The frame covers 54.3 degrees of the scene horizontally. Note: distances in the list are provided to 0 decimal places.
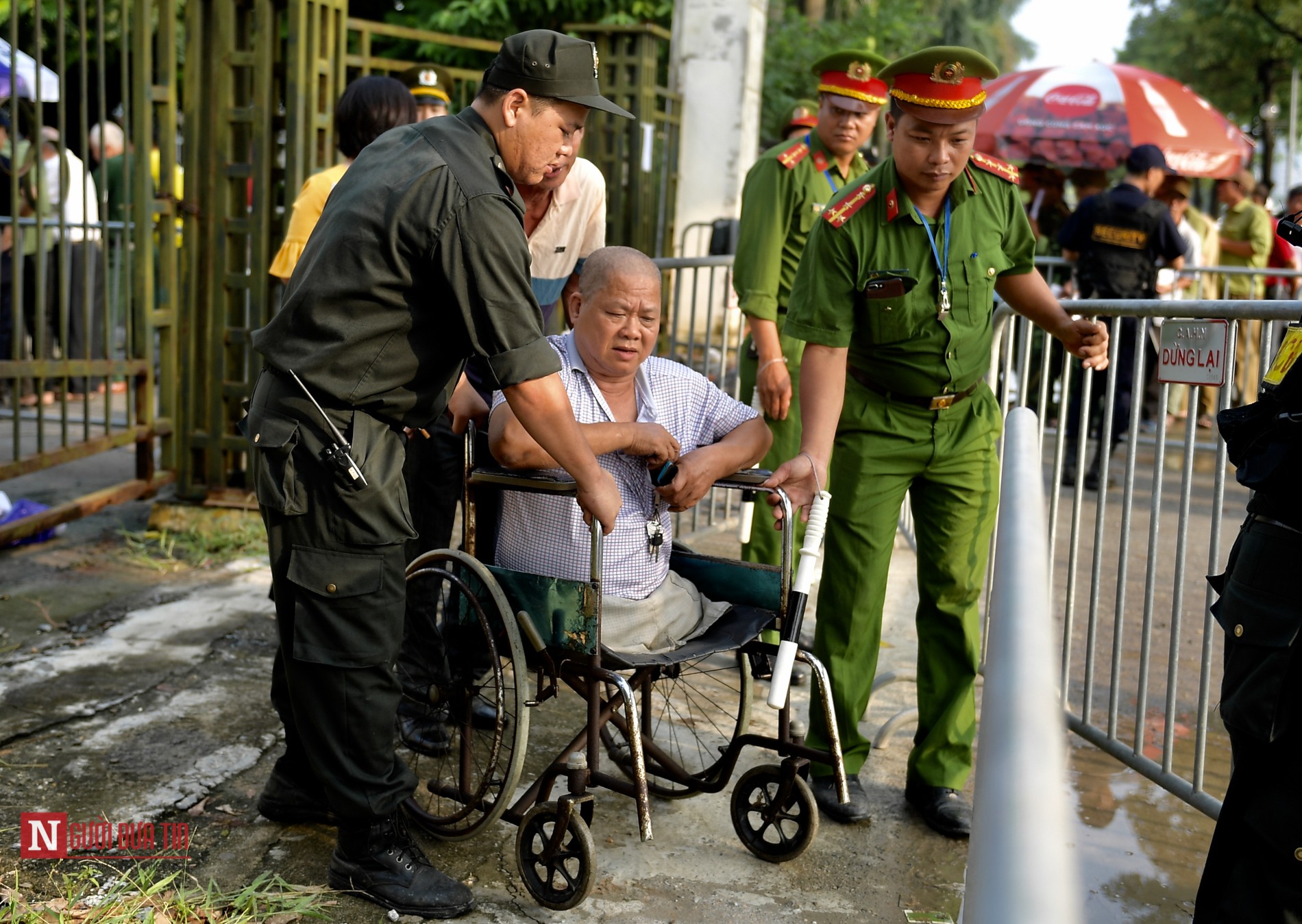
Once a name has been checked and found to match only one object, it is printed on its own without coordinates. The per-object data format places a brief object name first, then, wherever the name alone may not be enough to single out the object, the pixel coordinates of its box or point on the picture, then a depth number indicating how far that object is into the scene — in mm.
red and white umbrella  10711
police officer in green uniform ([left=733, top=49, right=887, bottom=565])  4305
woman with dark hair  3695
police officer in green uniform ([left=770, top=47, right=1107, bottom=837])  3293
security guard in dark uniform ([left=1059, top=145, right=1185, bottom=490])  7734
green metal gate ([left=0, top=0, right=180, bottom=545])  5176
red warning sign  3115
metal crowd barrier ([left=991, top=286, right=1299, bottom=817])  3221
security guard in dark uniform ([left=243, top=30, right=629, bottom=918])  2537
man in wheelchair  3047
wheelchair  2863
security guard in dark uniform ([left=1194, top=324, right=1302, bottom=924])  2242
